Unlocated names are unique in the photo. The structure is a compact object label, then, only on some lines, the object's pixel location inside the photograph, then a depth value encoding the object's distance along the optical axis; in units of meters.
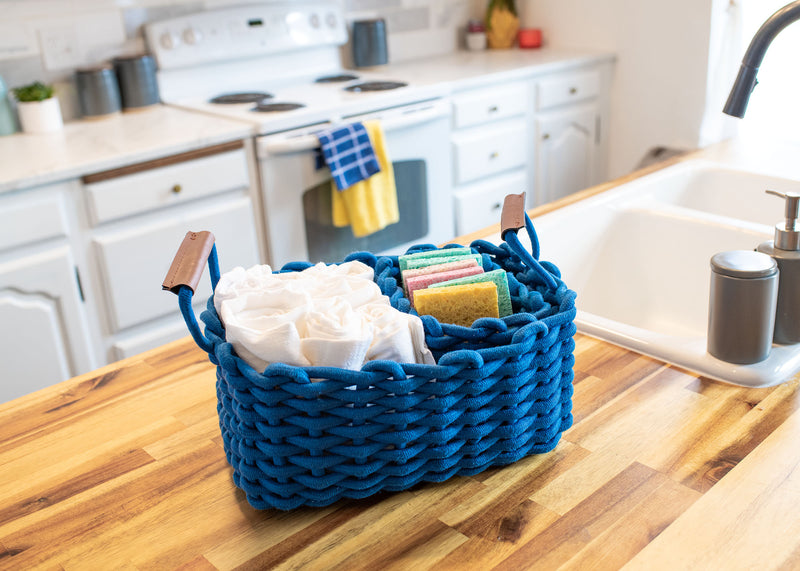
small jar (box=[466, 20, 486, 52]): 3.55
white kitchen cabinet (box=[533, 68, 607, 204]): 3.18
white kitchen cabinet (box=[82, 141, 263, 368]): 2.11
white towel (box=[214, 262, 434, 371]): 0.68
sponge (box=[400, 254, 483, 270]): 0.87
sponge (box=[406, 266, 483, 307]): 0.82
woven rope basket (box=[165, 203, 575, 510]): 0.68
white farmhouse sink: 1.59
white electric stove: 2.39
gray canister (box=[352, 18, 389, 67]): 3.11
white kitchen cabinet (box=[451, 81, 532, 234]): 2.88
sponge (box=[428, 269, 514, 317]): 0.80
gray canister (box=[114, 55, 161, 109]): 2.58
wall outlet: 2.49
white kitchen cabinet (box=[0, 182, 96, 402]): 1.97
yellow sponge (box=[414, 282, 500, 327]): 0.77
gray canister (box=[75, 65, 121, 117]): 2.50
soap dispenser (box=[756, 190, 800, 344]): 1.00
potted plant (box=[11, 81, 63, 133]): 2.38
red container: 3.48
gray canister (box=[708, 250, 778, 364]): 0.91
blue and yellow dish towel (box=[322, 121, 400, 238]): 2.46
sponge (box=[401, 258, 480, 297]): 0.85
